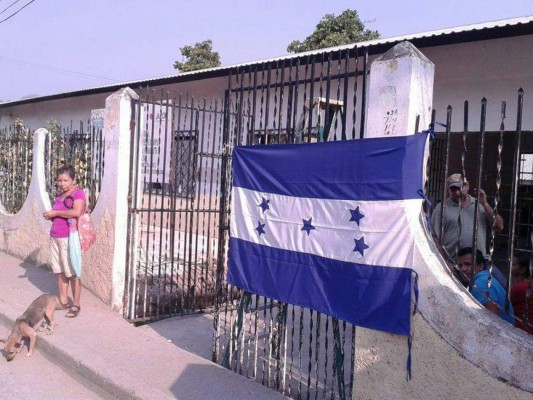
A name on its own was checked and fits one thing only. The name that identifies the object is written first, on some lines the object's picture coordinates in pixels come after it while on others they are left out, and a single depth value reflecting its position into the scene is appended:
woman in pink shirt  5.95
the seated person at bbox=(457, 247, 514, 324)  3.14
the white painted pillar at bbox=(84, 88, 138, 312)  6.07
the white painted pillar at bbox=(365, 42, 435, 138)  3.28
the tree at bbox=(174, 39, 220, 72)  23.23
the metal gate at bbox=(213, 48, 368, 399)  4.04
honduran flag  3.20
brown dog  5.02
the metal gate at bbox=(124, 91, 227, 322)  6.11
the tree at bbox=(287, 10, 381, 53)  19.36
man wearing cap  4.94
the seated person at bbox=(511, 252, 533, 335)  3.17
